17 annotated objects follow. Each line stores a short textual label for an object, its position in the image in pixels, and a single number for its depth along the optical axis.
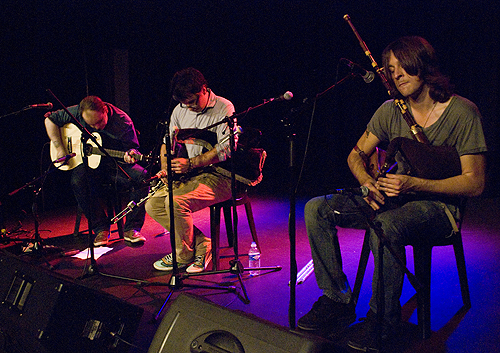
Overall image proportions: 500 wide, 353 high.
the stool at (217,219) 3.10
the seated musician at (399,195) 2.02
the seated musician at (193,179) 3.03
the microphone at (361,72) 1.91
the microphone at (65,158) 3.96
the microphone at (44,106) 3.06
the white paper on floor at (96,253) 3.62
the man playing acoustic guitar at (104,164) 3.96
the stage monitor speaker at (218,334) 1.16
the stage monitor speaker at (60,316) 1.63
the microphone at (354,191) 1.88
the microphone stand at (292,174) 1.92
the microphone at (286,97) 2.00
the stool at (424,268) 2.04
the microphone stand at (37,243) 3.59
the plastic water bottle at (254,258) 3.25
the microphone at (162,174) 3.21
